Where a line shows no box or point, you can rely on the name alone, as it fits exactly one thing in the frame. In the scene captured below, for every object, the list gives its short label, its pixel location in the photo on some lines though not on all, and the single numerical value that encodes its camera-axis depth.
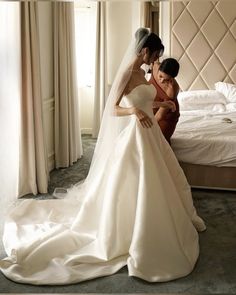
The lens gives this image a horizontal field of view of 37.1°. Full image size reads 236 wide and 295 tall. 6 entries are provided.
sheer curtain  2.61
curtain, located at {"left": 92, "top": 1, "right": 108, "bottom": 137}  4.01
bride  1.85
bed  2.96
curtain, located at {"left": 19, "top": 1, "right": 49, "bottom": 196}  2.78
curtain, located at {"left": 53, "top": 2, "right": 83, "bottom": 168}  3.63
